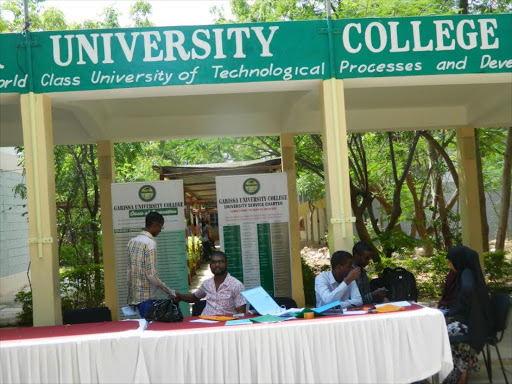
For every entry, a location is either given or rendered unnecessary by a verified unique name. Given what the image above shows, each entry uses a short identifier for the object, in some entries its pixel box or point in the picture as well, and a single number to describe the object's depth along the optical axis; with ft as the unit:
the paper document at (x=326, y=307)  16.16
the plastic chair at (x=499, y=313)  17.52
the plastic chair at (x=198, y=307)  19.95
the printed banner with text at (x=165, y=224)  25.82
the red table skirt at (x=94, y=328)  15.38
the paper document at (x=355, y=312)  15.93
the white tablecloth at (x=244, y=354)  14.15
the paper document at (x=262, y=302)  16.61
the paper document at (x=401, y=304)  16.75
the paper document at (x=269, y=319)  15.29
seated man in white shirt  17.69
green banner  19.34
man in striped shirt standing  18.60
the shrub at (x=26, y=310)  32.09
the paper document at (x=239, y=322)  15.43
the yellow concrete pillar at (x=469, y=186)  31.22
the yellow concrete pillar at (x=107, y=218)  28.91
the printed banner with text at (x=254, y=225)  25.68
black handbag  16.44
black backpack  21.34
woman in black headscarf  17.13
